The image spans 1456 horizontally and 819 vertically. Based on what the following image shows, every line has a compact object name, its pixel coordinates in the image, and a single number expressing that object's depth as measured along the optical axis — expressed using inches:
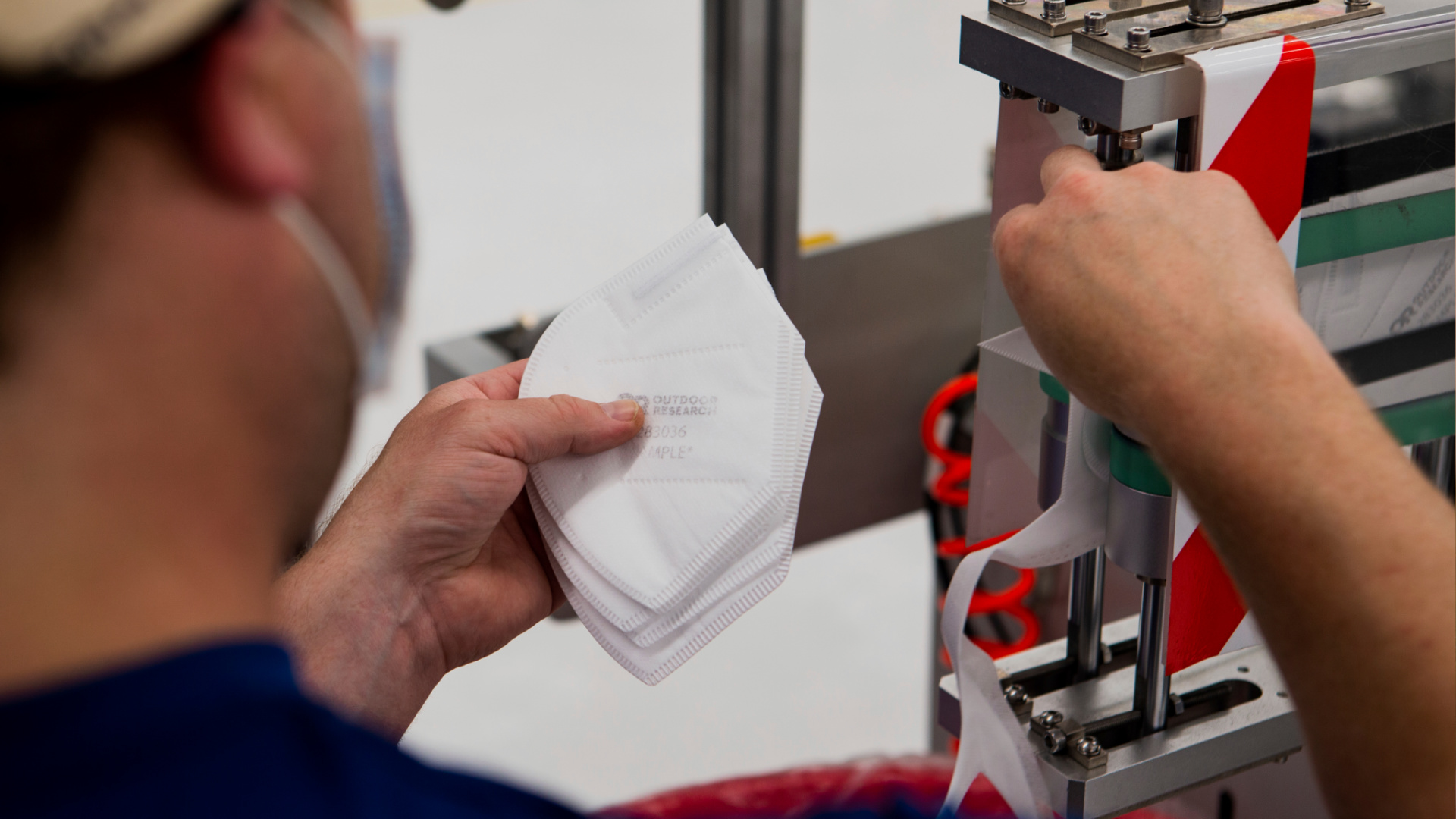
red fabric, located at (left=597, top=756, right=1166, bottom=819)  61.8
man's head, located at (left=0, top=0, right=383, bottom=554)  39.2
